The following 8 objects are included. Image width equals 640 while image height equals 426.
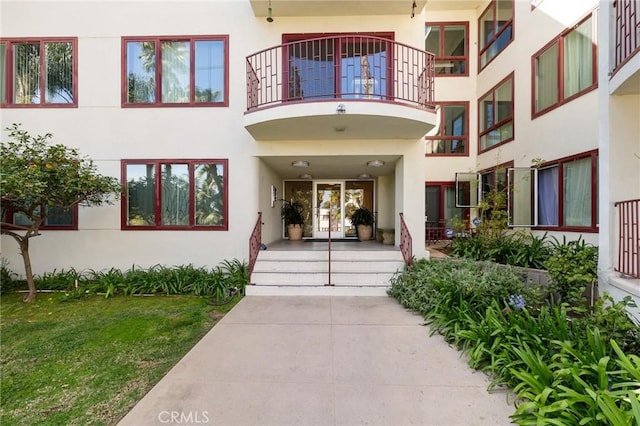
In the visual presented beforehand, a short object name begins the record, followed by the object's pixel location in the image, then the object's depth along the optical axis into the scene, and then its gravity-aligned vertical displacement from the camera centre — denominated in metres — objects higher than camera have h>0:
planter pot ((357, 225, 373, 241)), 9.61 -0.70
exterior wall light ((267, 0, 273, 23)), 6.45 +4.49
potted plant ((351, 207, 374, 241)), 9.62 -0.39
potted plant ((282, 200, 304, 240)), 9.38 -0.25
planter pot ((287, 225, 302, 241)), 9.35 -0.67
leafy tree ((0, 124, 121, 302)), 5.10 +0.57
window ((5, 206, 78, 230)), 6.91 -0.18
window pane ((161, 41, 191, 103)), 6.93 +3.41
